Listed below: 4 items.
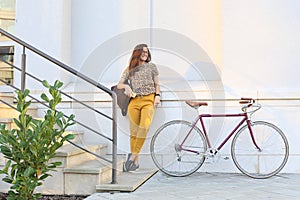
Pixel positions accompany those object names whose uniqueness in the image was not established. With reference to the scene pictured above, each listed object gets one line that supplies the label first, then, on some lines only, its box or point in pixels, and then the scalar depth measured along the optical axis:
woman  3.90
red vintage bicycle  3.86
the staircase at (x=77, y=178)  3.11
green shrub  2.60
